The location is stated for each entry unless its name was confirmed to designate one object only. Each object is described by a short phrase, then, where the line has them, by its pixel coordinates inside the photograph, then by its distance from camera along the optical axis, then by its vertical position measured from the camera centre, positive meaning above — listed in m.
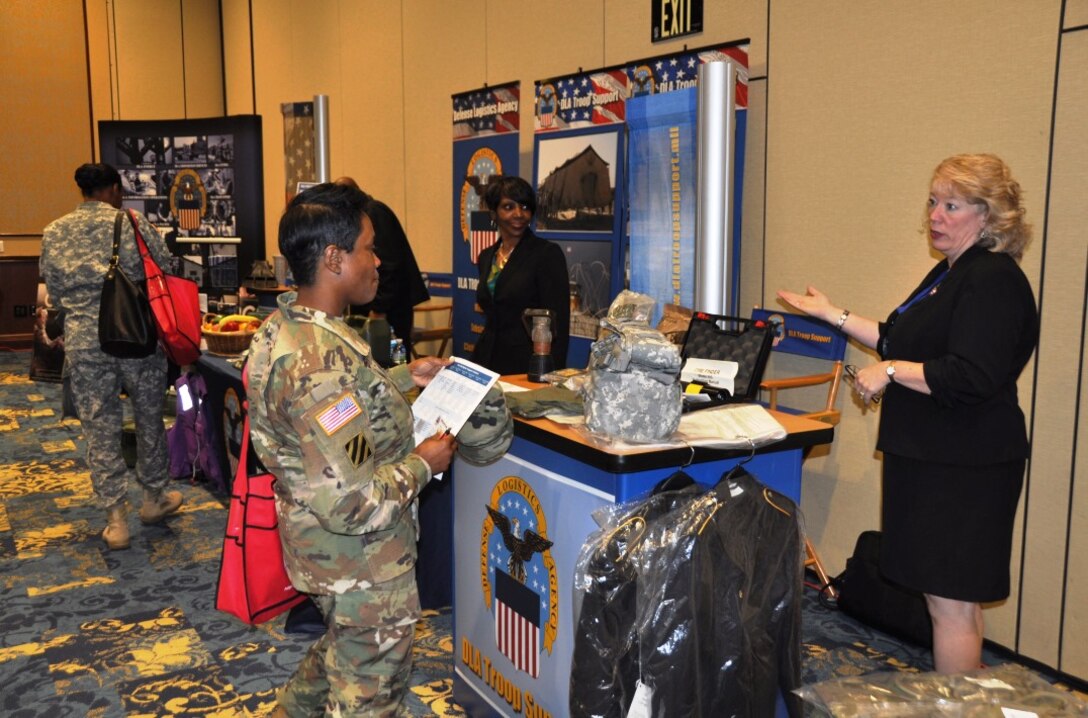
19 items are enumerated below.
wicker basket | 4.47 -0.52
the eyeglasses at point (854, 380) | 2.29 -0.37
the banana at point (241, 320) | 4.62 -0.43
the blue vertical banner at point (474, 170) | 5.43 +0.41
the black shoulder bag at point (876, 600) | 3.11 -1.27
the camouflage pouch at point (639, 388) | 1.99 -0.33
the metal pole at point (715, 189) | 3.63 +0.19
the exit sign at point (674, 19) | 4.16 +1.01
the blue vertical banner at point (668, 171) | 3.87 +0.29
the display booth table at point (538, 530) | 2.02 -0.73
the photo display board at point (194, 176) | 8.91 +0.58
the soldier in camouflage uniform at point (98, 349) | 3.86 -0.48
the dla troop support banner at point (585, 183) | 4.43 +0.27
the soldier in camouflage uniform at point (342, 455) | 1.62 -0.41
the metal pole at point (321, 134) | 7.60 +0.84
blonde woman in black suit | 2.16 -0.41
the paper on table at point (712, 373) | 2.62 -0.39
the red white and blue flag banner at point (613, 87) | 3.97 +0.72
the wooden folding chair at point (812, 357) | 3.51 -0.48
